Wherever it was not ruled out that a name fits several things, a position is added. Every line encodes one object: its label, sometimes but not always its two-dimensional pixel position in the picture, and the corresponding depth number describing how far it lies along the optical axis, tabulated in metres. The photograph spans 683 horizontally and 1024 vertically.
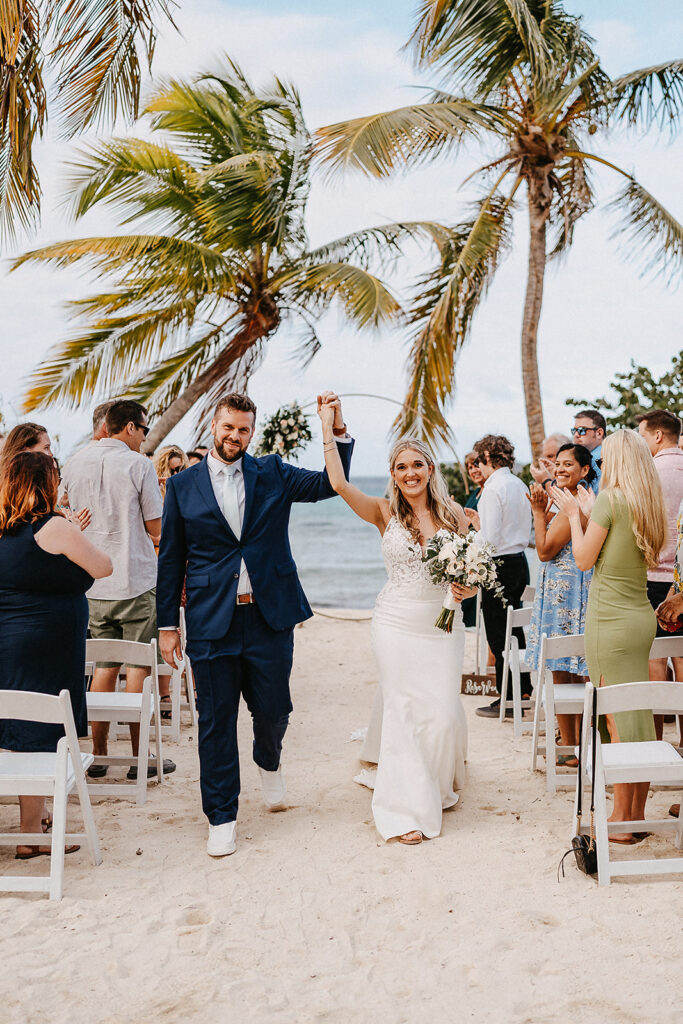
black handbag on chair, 3.66
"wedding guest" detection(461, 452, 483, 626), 6.70
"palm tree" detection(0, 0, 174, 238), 5.93
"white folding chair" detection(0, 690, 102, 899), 3.46
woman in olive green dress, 3.94
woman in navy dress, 3.87
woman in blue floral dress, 5.10
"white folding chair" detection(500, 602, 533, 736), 5.74
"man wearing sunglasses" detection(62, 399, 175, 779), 5.18
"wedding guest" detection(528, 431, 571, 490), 5.11
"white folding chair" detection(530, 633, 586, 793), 4.67
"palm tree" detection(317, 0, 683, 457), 8.93
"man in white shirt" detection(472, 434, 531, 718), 6.45
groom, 4.09
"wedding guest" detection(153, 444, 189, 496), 7.14
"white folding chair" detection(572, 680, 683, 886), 3.46
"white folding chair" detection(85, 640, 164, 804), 4.58
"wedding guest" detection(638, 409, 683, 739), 5.23
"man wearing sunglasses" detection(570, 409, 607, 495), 6.17
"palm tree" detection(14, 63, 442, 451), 10.04
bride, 4.26
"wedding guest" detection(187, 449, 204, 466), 7.93
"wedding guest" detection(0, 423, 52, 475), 4.36
